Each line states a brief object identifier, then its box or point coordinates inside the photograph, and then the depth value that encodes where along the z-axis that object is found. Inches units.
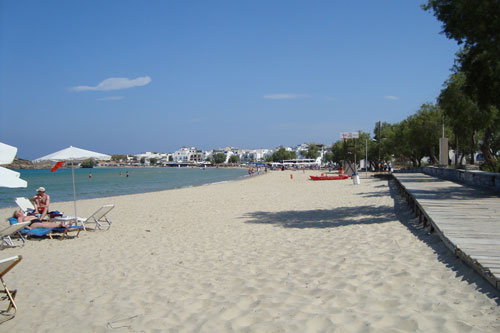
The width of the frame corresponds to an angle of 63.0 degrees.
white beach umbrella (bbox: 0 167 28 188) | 243.8
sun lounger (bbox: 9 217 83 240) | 399.5
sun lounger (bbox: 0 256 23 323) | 179.3
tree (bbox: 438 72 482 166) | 741.9
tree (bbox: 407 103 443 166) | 1403.8
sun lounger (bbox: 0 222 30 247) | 354.9
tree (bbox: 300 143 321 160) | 6754.9
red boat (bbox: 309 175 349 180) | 1485.5
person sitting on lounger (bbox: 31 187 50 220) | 432.9
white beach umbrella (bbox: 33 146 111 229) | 469.7
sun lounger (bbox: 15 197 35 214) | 471.5
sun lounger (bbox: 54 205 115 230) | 450.3
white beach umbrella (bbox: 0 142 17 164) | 280.1
